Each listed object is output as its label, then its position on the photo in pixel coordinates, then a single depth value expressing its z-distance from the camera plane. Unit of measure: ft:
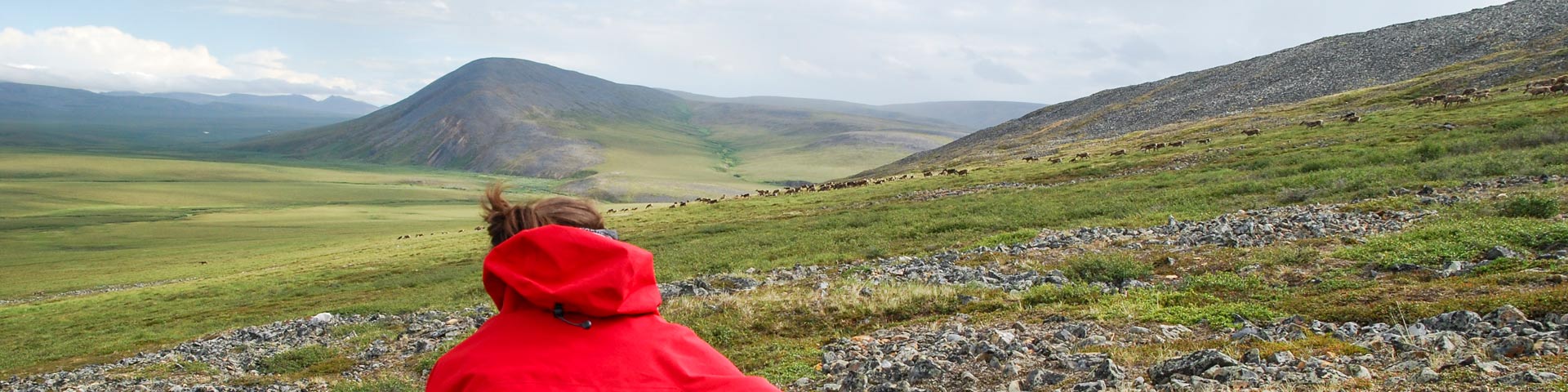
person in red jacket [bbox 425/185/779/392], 11.81
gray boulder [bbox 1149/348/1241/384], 27.55
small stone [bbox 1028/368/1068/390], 29.58
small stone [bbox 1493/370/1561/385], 21.45
